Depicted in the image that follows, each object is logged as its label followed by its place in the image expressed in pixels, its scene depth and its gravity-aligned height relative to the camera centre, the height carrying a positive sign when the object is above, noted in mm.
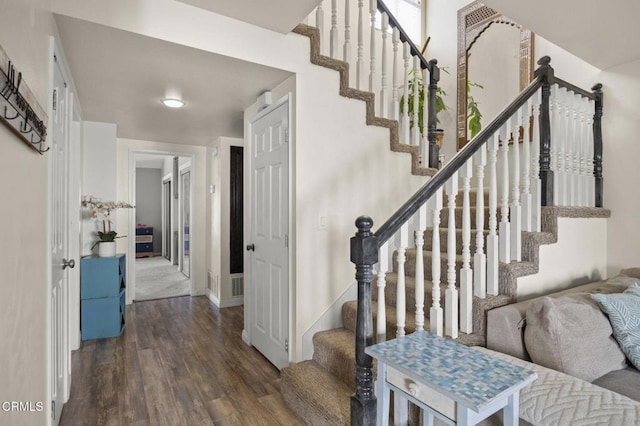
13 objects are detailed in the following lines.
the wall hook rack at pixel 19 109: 858 +307
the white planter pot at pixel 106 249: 3526 -384
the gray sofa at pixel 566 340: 1546 -606
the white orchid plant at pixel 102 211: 3572 +8
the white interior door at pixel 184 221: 6719 -181
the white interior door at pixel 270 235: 2643 -197
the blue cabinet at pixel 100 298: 3348 -842
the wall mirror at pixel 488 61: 3418 +1607
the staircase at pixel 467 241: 1728 -162
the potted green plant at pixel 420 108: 3314 +1038
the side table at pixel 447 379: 1139 -587
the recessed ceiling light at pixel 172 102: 3076 +994
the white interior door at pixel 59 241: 1837 -178
